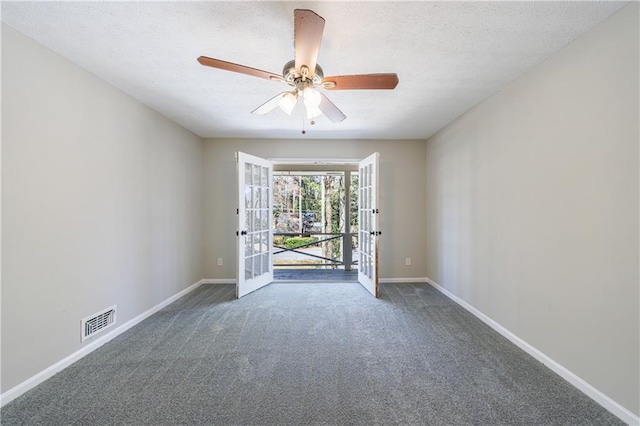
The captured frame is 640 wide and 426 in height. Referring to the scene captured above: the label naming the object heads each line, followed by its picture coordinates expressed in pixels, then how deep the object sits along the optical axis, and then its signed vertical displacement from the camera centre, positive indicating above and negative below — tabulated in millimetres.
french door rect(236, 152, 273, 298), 3430 -154
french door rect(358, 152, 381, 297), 3479 -154
